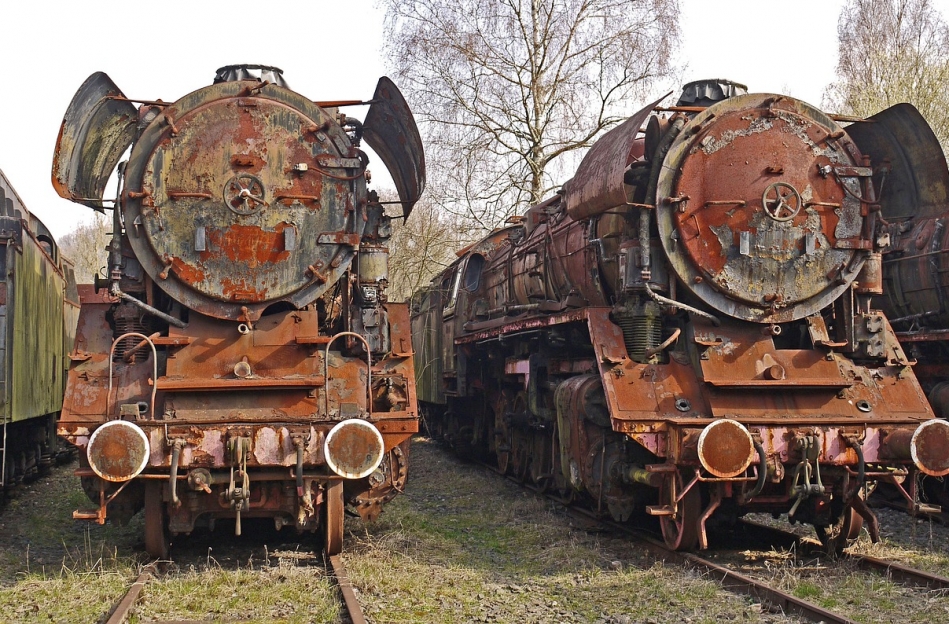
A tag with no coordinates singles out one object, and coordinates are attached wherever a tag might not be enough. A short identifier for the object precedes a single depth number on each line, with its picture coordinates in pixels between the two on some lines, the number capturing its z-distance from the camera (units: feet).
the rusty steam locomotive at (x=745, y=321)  22.93
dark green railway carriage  29.63
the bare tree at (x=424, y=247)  80.53
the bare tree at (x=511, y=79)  63.87
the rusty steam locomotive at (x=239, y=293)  22.63
